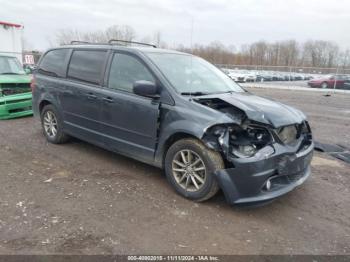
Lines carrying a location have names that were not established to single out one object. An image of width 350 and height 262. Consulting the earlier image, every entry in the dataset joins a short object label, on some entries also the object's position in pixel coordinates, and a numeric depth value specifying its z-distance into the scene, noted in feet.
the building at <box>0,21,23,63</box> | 51.65
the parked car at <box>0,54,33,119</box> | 27.84
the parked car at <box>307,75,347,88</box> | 86.53
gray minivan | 12.17
